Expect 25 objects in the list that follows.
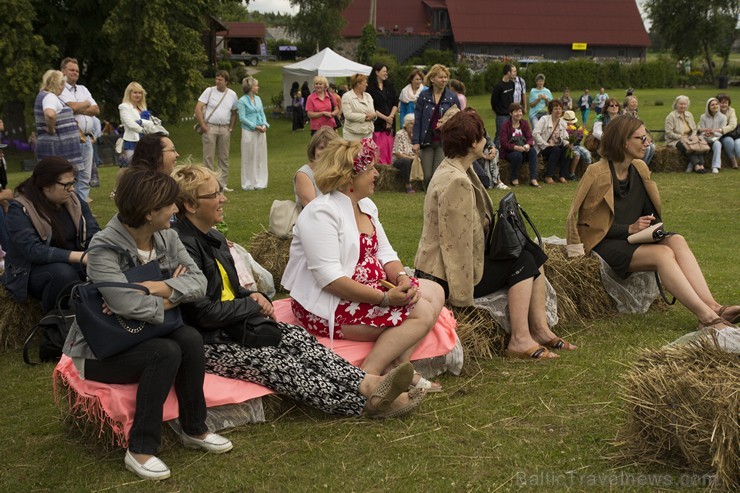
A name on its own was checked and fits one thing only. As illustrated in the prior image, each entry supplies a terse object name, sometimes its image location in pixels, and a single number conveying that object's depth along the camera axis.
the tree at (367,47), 49.88
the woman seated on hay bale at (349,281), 4.82
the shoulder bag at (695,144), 15.80
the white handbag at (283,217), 7.61
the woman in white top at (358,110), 13.53
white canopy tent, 31.05
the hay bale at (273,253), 7.68
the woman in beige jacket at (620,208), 6.36
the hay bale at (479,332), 5.56
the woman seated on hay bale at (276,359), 4.50
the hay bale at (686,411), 3.42
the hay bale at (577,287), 6.44
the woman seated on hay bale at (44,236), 5.83
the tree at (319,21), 63.44
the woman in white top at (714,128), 15.90
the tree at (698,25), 62.00
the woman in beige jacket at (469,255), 5.61
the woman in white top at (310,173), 6.64
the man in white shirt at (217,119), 13.78
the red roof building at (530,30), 63.44
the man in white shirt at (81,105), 11.11
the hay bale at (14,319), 6.11
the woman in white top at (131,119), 11.54
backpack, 5.62
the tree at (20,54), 23.12
